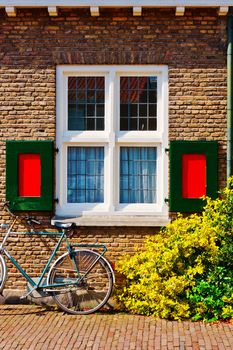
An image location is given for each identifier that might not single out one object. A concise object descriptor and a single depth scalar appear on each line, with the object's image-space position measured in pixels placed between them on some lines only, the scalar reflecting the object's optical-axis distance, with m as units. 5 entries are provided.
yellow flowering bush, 7.83
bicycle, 8.26
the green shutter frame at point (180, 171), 8.73
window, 9.00
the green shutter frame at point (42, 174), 8.81
